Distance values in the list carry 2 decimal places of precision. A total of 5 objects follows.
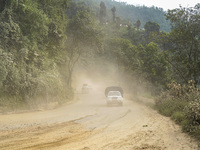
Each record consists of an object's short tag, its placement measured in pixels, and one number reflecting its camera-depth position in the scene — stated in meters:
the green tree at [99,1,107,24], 116.88
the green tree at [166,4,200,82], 23.06
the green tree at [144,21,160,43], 93.86
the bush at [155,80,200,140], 11.27
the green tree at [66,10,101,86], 34.88
